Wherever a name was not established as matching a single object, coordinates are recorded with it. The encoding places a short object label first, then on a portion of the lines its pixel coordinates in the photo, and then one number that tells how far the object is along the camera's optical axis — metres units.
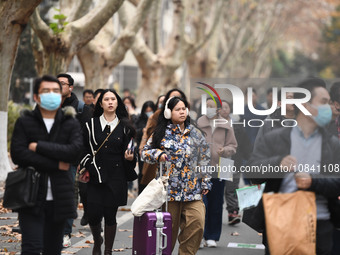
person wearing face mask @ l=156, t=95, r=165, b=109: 21.18
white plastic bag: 13.95
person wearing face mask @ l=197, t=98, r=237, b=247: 16.27
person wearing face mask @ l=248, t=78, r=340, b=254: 11.25
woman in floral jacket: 14.61
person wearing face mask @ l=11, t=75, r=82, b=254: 11.55
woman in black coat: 14.93
